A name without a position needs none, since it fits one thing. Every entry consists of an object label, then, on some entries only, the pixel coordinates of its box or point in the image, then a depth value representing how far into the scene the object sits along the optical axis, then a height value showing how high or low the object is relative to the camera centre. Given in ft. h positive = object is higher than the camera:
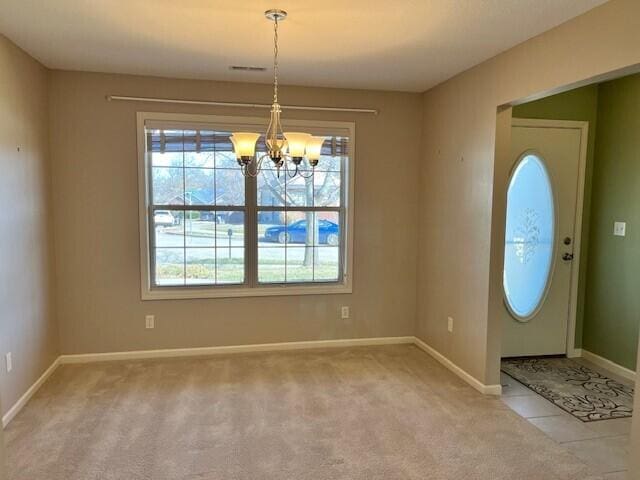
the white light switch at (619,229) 12.30 -0.49
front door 12.85 -0.73
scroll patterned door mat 10.18 -4.50
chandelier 7.60 +1.08
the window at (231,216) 12.91 -0.32
